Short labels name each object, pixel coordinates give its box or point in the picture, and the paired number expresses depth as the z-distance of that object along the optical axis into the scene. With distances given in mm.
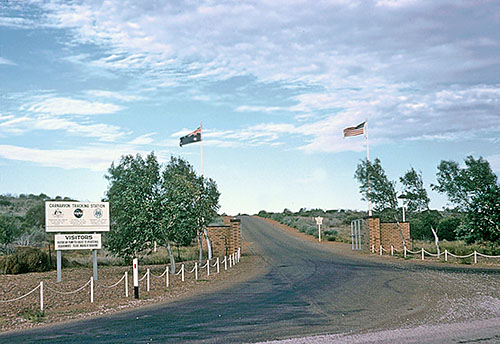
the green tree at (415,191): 35625
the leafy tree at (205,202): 30109
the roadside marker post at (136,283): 18766
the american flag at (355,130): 40531
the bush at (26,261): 29062
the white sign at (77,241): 25436
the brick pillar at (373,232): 39875
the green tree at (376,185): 37312
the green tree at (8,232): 39769
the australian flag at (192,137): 39344
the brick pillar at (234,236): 41625
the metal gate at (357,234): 42812
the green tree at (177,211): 26656
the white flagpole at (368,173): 37938
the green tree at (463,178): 31047
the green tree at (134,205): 26359
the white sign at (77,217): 25578
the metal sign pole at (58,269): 24409
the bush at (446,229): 53000
